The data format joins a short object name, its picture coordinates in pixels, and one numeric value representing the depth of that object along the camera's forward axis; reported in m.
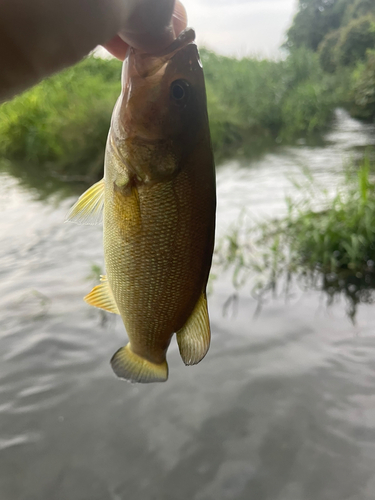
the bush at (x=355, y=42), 25.72
